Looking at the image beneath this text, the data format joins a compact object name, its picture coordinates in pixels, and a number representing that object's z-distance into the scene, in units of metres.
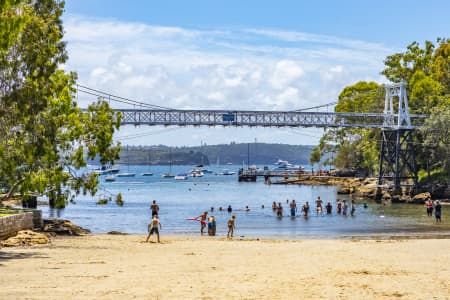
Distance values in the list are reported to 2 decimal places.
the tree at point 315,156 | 144.38
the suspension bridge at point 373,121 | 86.38
